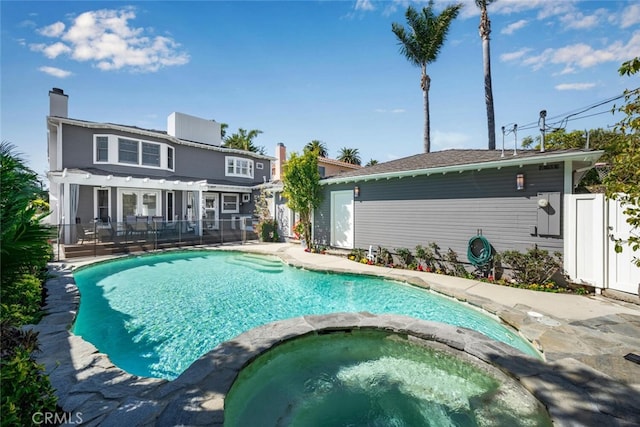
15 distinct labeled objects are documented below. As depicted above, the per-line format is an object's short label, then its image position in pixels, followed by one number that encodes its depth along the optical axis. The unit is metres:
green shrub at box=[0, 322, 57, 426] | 1.87
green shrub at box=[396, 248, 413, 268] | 9.27
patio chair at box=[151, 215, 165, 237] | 12.48
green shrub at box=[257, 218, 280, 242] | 15.12
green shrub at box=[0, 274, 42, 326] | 3.56
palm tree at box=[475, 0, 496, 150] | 15.02
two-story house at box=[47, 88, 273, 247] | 12.54
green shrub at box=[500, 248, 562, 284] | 6.57
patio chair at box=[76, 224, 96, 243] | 11.02
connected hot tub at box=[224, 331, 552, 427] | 2.74
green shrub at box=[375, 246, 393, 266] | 9.69
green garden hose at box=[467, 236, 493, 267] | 7.52
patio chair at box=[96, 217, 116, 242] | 11.48
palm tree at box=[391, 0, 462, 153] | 16.58
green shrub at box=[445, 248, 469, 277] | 8.02
